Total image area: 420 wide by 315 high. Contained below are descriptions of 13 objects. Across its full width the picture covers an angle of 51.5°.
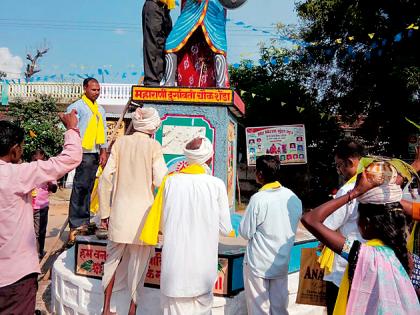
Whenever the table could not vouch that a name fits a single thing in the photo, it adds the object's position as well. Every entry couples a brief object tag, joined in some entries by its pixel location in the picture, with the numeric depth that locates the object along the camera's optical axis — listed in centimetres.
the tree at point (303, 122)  1638
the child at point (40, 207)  576
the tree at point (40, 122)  1712
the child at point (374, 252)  177
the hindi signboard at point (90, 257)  412
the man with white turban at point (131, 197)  338
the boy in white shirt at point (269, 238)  313
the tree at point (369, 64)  1244
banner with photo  749
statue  561
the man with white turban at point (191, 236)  289
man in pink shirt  244
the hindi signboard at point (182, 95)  536
